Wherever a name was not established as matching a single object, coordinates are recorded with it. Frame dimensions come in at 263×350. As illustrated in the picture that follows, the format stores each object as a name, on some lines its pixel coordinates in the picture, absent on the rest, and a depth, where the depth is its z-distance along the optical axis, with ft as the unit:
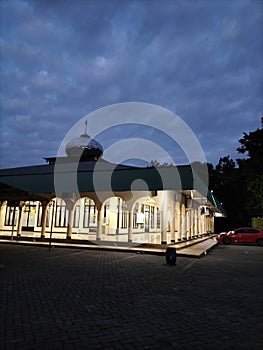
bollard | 36.55
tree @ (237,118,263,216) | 61.72
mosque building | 49.42
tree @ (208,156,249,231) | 134.82
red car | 76.33
